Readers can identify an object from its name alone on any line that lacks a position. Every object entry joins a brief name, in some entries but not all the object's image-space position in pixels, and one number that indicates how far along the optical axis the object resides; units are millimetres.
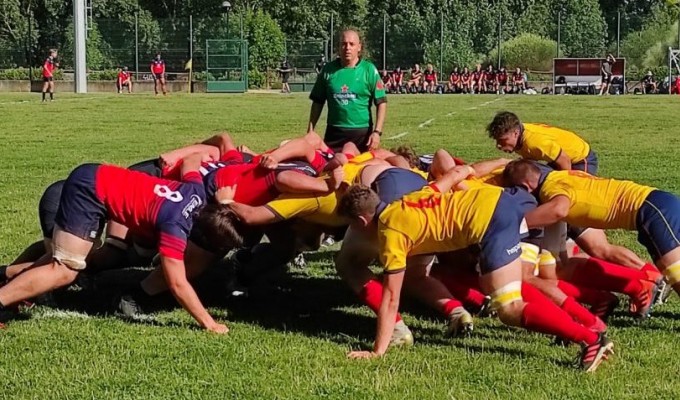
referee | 8484
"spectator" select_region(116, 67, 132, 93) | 47625
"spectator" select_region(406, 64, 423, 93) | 50594
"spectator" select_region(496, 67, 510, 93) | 50656
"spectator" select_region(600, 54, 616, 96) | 48406
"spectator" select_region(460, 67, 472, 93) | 51250
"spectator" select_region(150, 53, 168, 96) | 45625
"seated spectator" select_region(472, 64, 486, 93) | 51344
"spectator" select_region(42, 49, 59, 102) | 34812
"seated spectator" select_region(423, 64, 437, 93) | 51062
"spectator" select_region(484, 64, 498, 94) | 51156
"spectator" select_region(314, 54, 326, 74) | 51684
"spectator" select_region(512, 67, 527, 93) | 50562
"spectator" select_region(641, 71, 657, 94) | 48750
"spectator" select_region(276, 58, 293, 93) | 49306
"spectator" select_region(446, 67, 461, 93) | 51750
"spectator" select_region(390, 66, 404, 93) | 51312
